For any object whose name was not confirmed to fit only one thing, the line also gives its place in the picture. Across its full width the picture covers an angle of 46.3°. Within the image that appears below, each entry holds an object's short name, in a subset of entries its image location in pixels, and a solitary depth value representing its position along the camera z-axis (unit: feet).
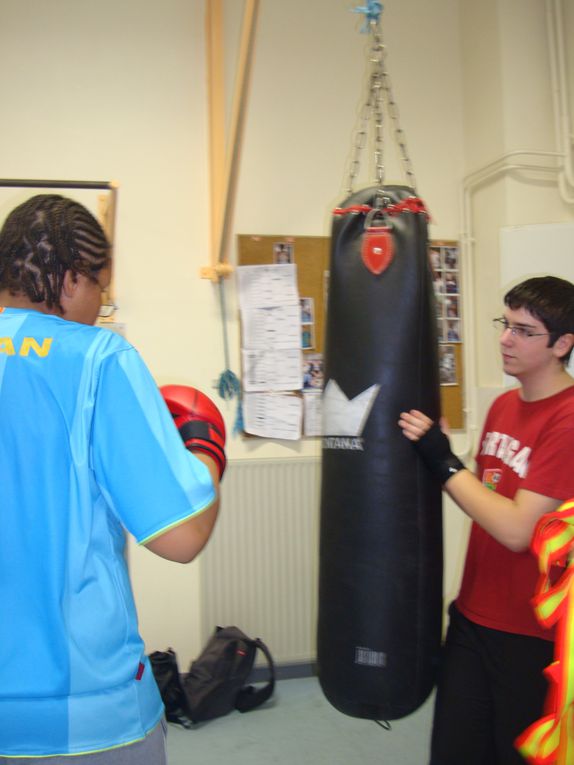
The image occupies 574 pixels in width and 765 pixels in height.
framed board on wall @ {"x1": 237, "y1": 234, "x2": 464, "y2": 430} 10.01
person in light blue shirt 2.87
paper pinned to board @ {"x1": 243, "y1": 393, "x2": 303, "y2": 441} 9.87
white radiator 9.71
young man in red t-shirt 4.53
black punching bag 4.52
